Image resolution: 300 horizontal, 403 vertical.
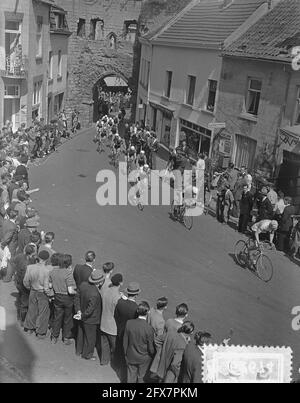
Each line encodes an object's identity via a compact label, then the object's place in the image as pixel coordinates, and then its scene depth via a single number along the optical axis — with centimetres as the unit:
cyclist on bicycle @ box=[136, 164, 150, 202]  1678
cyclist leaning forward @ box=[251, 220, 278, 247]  1196
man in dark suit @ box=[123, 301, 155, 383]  727
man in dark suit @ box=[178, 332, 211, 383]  669
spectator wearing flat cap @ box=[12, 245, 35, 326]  898
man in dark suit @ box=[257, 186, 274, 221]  1377
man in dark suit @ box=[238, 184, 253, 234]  1444
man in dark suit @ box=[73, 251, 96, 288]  856
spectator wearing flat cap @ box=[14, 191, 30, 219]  1179
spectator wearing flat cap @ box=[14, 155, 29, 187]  1528
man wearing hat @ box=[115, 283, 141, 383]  766
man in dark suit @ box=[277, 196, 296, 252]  1302
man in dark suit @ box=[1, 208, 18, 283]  1071
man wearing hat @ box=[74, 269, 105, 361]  799
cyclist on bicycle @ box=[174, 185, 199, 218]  1525
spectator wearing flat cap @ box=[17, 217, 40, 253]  1027
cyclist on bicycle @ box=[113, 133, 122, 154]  2278
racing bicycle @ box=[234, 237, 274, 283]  1177
